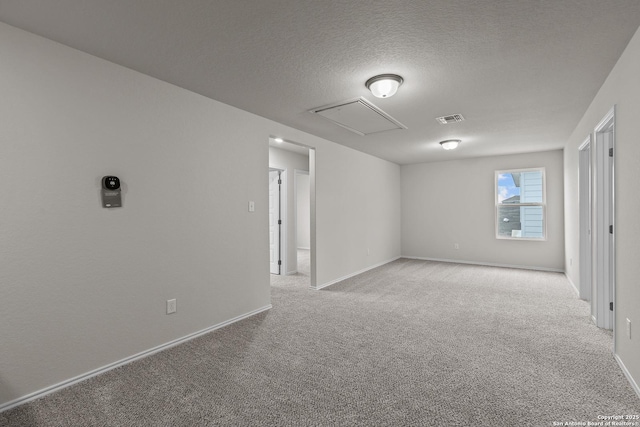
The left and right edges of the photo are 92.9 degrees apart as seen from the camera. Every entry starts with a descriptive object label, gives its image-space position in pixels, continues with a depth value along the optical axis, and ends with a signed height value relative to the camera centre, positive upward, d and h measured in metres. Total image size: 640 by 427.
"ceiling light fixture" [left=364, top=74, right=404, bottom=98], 2.66 +1.12
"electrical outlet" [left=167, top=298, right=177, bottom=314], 2.83 -0.87
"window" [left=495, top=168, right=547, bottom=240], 6.25 +0.10
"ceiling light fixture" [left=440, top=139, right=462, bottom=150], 5.09 +1.11
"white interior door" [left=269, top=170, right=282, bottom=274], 6.01 -0.13
